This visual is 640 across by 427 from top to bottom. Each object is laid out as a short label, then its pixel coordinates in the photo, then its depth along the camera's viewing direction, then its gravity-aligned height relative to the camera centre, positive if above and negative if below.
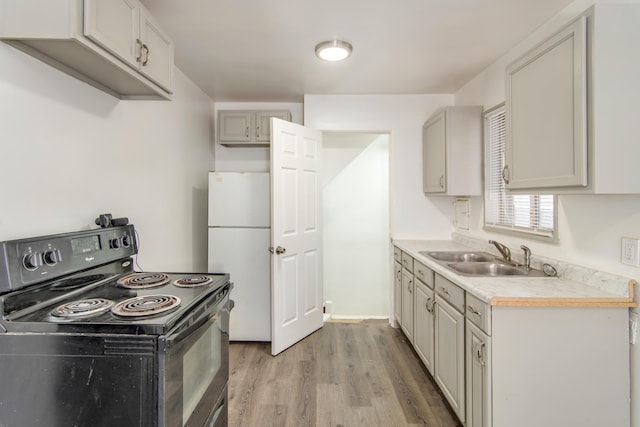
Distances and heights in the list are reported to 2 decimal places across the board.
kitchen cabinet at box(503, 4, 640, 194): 1.25 +0.45
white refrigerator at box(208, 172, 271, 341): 2.89 -0.24
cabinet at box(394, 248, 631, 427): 1.41 -0.70
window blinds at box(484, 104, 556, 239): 2.06 +0.06
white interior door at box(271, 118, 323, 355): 2.70 -0.21
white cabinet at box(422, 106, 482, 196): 2.67 +0.52
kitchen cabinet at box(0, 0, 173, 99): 1.12 +0.67
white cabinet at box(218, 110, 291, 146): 3.32 +0.89
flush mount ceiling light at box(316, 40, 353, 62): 2.16 +1.13
